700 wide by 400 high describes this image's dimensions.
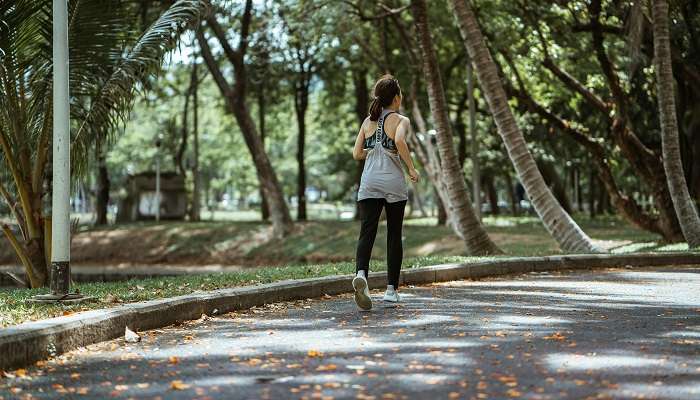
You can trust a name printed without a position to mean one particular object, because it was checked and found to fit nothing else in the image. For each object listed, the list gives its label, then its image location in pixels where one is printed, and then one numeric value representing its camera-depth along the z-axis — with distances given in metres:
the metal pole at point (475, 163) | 24.95
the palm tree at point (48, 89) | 12.54
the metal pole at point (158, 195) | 42.59
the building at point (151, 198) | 43.31
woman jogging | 8.75
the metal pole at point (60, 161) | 8.12
